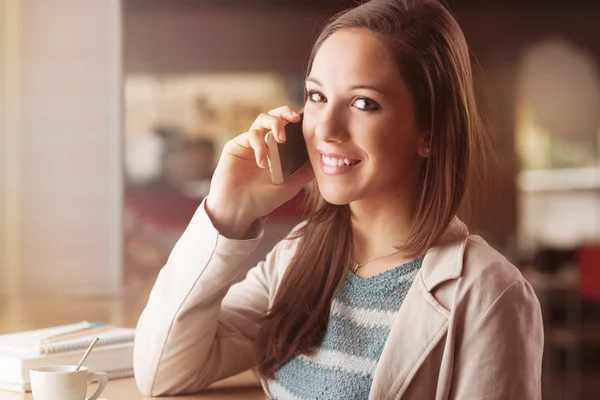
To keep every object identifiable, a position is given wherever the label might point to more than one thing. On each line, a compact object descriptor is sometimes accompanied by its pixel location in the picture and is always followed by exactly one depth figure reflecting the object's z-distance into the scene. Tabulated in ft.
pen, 6.49
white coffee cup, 5.67
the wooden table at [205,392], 6.28
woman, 5.76
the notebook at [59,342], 6.37
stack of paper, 6.29
